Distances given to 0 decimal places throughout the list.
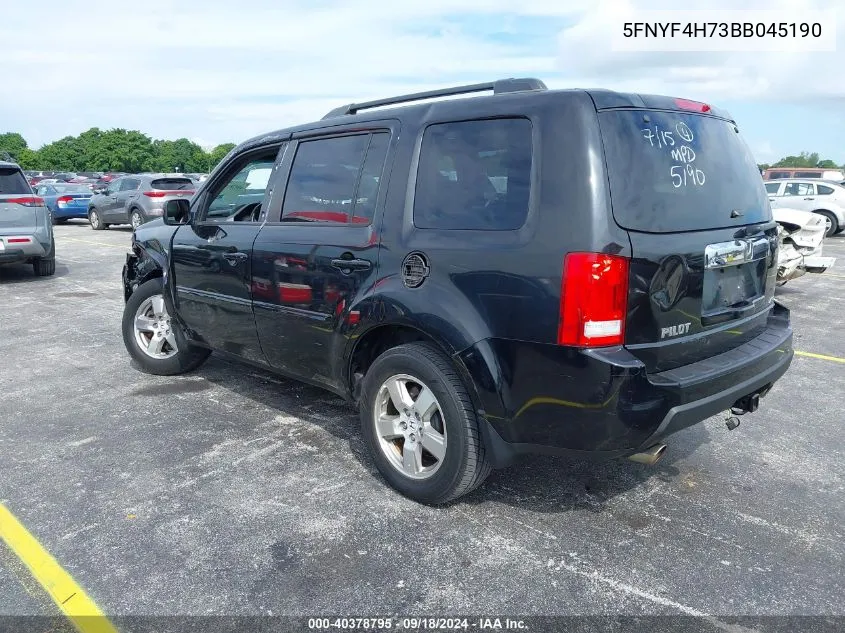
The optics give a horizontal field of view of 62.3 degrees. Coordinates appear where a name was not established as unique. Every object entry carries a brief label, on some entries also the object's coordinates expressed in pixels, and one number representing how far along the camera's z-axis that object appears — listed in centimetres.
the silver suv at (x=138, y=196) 1838
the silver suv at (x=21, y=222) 1023
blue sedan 2244
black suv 277
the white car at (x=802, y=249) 873
